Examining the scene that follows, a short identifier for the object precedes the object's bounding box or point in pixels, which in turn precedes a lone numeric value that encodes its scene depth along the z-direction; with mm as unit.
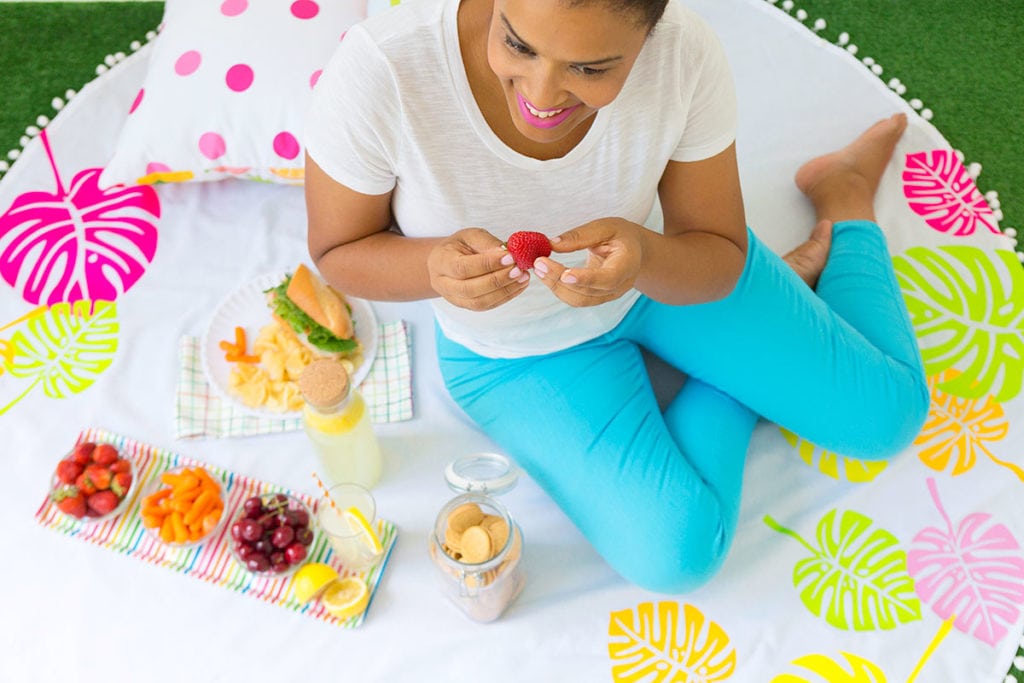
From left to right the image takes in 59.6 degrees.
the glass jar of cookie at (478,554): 1102
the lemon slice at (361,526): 1178
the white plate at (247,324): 1384
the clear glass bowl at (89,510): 1252
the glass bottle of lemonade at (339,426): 1111
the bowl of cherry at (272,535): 1206
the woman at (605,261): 872
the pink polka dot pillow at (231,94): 1412
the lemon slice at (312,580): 1196
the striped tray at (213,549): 1233
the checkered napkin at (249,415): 1347
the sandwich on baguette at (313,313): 1350
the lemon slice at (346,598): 1194
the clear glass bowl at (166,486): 1243
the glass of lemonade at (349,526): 1193
